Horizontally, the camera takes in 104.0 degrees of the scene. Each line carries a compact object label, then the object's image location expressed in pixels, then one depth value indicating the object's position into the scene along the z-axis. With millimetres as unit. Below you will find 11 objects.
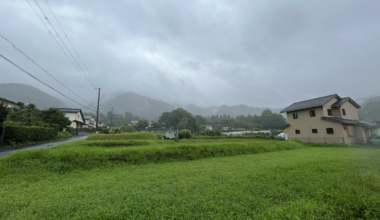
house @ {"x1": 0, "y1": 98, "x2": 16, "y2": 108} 11873
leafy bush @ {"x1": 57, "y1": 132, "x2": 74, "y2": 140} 21788
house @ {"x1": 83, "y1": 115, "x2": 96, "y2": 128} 53606
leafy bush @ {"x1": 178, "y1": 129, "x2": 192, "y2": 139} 23438
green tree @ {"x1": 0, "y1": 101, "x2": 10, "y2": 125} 11602
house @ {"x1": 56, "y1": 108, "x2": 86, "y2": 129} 35416
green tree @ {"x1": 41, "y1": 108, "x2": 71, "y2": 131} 22844
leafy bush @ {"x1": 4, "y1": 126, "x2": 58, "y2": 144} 12617
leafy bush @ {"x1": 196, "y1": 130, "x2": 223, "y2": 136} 29859
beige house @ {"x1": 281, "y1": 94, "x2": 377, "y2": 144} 15781
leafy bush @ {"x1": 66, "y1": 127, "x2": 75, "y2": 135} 27728
